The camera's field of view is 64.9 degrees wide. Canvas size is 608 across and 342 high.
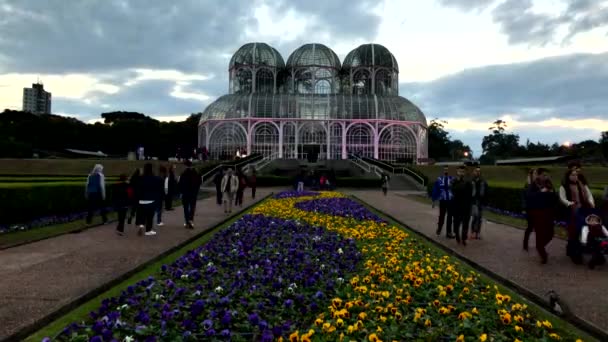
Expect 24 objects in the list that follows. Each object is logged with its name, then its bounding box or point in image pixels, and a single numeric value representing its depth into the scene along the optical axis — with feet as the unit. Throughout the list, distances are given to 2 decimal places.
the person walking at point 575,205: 29.37
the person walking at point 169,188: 58.75
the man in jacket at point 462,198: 37.35
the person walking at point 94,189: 45.85
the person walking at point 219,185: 72.13
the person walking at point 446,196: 39.42
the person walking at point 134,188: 41.02
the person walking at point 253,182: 86.43
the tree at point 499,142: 328.49
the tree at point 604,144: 235.73
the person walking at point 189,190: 44.58
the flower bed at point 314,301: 15.89
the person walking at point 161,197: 44.79
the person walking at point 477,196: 40.60
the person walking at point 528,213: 33.62
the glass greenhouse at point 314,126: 186.60
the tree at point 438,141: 302.66
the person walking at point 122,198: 40.73
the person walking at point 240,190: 68.41
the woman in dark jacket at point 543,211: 30.55
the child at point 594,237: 28.09
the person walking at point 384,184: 102.73
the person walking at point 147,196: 39.80
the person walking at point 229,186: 58.18
